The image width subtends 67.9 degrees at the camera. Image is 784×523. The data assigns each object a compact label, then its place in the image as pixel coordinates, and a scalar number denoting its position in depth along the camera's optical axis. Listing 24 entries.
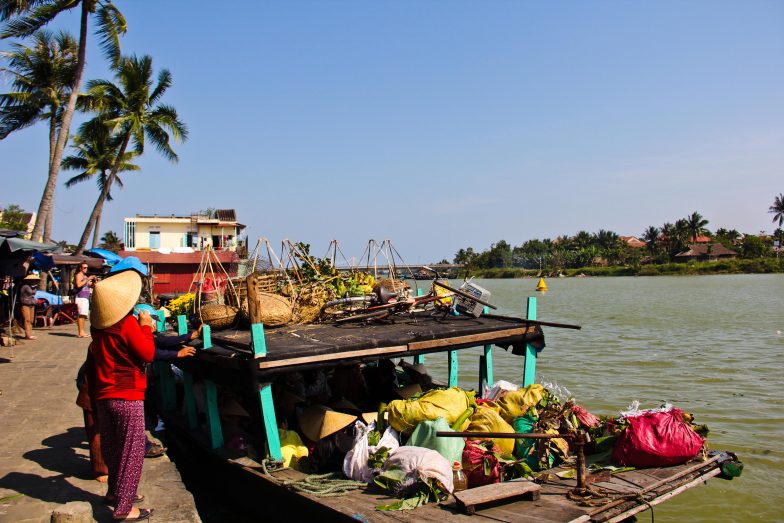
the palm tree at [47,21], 14.52
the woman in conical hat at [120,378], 3.68
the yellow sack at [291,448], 4.79
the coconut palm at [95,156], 25.39
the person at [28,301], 13.01
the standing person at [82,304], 13.73
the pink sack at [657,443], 4.51
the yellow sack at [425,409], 4.58
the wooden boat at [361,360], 3.76
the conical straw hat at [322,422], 4.83
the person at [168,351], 4.37
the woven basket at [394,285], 7.04
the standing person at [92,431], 4.70
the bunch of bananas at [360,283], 7.09
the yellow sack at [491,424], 4.67
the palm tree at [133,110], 22.50
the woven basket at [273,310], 5.59
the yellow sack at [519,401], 5.15
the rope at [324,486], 4.12
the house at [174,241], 33.38
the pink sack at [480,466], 4.24
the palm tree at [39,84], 18.39
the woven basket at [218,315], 6.07
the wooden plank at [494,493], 3.65
